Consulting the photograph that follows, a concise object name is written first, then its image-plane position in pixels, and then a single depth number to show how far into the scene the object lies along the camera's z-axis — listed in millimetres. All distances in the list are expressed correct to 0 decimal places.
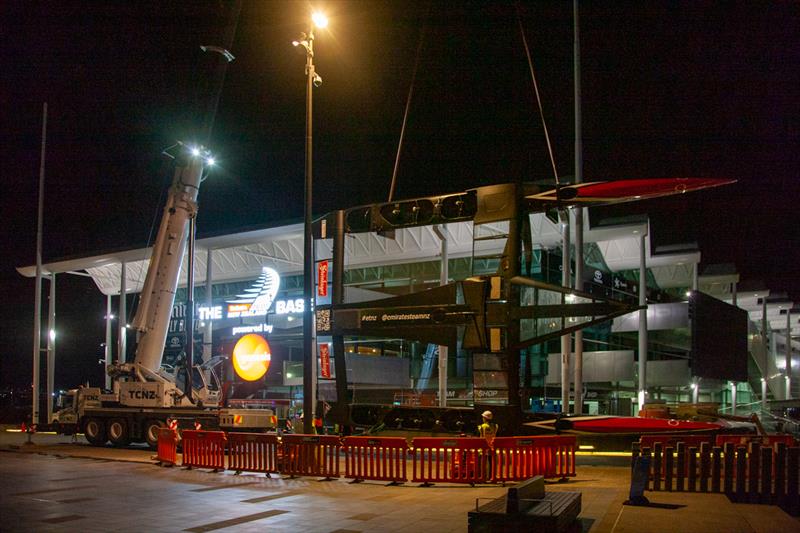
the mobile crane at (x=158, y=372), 24375
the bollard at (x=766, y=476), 11562
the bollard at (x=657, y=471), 12508
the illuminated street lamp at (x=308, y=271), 15656
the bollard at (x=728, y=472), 11898
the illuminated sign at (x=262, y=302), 47812
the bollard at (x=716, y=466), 11859
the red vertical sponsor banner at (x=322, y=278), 28344
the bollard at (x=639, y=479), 10711
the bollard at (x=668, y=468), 12409
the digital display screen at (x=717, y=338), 40031
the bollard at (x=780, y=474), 11414
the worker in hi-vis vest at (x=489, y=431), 14258
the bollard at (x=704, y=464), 12127
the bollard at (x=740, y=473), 11719
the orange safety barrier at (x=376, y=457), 14688
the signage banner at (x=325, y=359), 24197
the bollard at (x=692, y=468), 12219
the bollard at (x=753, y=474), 11641
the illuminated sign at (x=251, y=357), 23922
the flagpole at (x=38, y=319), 35469
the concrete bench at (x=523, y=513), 7387
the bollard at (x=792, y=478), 11336
